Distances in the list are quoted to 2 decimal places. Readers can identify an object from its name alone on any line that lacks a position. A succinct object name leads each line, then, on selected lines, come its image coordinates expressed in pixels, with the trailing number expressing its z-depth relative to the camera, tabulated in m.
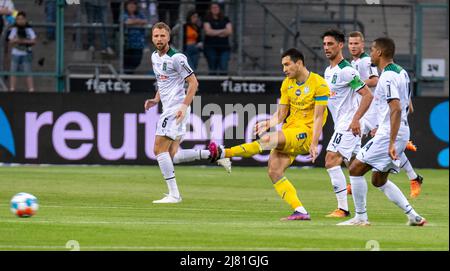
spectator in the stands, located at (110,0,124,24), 27.23
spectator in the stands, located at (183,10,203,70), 27.27
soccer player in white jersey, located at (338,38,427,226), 12.68
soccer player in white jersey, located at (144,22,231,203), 16.53
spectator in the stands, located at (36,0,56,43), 26.45
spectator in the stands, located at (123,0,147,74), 27.14
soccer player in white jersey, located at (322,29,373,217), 14.88
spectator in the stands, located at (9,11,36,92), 26.39
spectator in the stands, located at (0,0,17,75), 27.00
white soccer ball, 13.25
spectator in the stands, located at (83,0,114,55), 27.02
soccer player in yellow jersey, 13.96
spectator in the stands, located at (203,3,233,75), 27.27
